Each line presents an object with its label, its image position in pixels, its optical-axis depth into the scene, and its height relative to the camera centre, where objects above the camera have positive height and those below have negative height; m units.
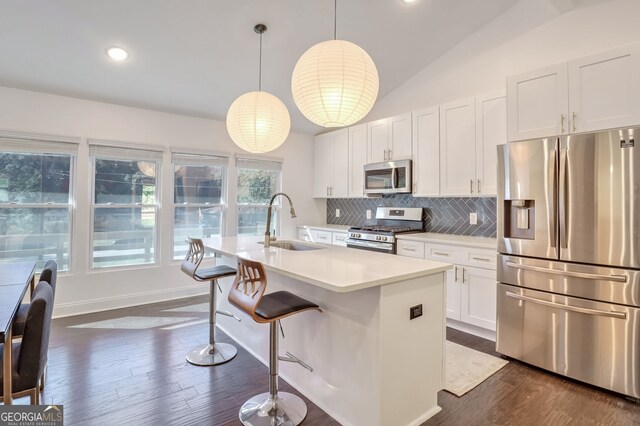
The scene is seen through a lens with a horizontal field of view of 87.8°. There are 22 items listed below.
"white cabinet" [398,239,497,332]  3.02 -0.58
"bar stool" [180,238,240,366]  2.63 -0.68
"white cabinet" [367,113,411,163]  4.07 +1.05
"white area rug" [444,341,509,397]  2.33 -1.15
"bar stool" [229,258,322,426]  1.79 -0.51
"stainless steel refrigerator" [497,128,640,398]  2.18 -0.25
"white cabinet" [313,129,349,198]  4.98 +0.87
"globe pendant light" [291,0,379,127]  1.83 +0.78
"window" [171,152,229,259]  4.45 +0.30
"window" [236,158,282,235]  4.97 +0.43
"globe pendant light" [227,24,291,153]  2.53 +0.77
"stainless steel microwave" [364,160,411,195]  4.04 +0.55
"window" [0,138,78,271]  3.47 +0.19
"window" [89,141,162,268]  3.95 +0.16
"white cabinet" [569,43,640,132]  2.26 +0.94
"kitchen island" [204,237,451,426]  1.74 -0.68
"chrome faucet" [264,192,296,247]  2.81 -0.16
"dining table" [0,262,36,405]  1.40 -0.42
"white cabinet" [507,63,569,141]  2.56 +0.95
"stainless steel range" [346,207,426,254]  3.87 -0.11
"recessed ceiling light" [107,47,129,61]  3.11 +1.57
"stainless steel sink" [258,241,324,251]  2.96 -0.24
